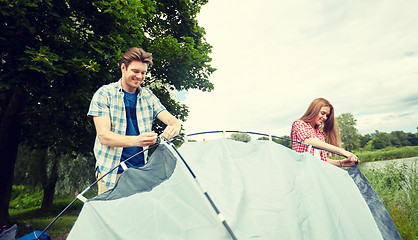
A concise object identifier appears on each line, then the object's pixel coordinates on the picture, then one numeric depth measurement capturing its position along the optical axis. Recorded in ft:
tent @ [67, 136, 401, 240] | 4.70
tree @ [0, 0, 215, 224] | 14.46
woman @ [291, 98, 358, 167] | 8.07
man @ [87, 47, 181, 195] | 6.42
